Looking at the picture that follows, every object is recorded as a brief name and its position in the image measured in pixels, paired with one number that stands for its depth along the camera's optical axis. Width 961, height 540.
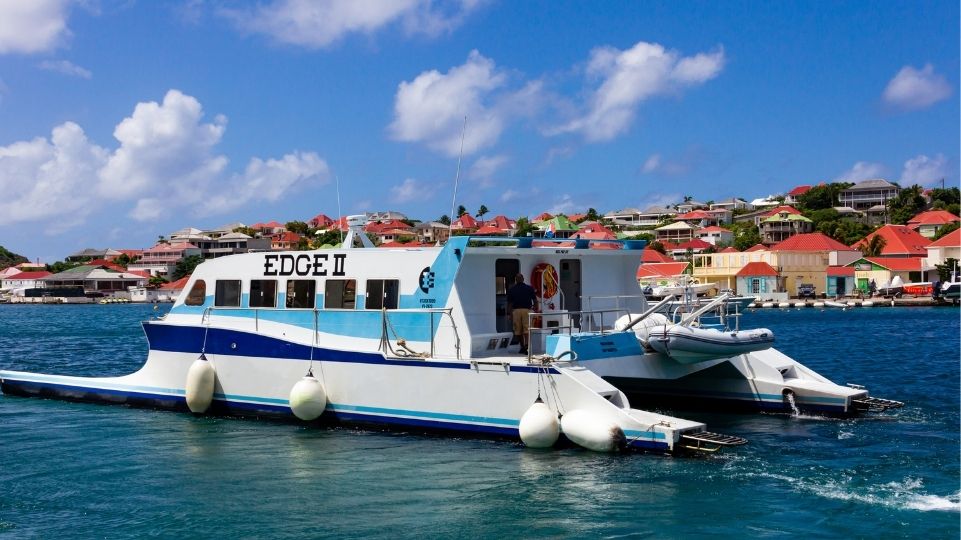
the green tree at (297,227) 149.75
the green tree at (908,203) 133.25
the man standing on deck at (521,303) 15.08
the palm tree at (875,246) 96.31
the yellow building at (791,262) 85.75
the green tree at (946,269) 81.25
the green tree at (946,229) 105.50
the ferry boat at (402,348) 13.12
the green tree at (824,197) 156.88
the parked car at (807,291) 84.38
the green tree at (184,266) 133.38
